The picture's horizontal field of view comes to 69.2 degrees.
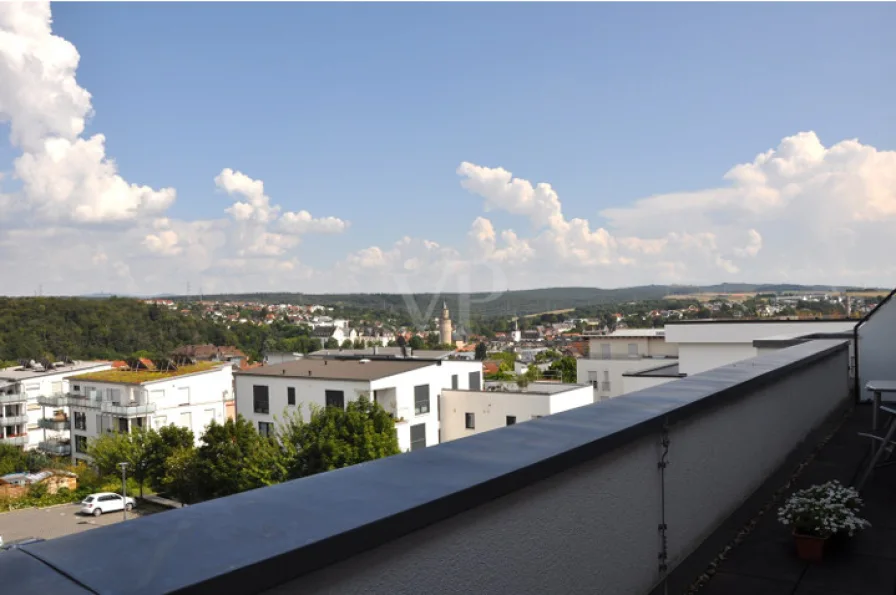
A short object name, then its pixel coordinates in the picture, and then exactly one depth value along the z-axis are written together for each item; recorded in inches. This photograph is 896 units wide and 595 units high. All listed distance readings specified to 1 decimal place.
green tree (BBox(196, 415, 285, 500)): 1378.0
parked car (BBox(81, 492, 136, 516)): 1444.4
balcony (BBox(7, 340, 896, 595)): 45.0
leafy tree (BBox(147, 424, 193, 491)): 1731.1
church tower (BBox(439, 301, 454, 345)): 4301.2
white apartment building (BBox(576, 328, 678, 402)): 1765.5
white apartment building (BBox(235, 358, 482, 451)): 1434.5
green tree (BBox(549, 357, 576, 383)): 2817.4
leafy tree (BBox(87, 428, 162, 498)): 1763.0
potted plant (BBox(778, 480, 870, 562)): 120.7
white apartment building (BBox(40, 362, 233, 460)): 2014.0
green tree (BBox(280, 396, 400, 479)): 1253.7
